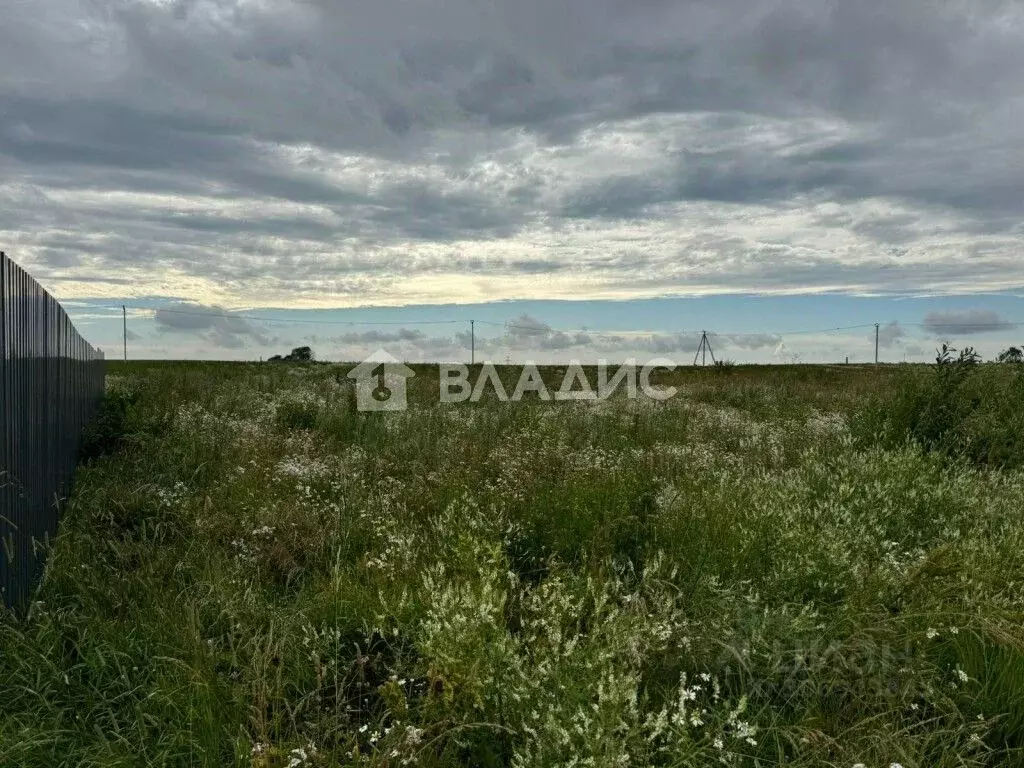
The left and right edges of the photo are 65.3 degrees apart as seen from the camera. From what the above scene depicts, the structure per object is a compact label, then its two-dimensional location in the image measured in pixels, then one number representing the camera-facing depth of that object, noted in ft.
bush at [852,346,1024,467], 29.17
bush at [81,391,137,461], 33.17
